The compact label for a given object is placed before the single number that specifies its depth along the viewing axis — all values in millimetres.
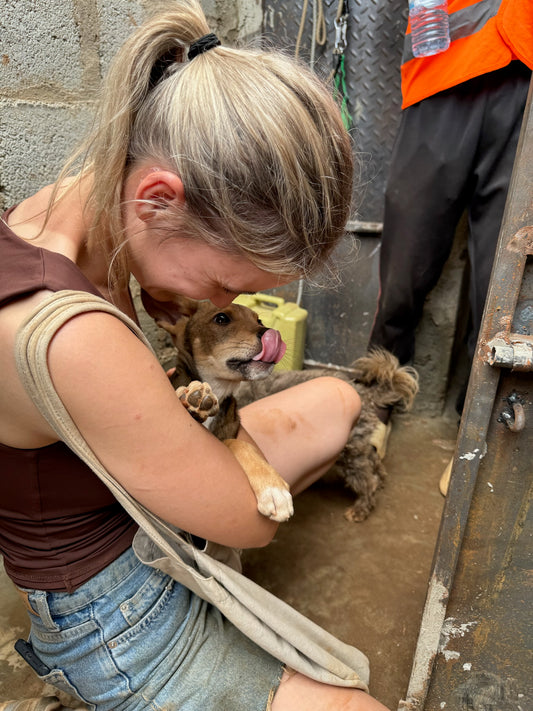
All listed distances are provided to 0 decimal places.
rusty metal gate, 882
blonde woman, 781
